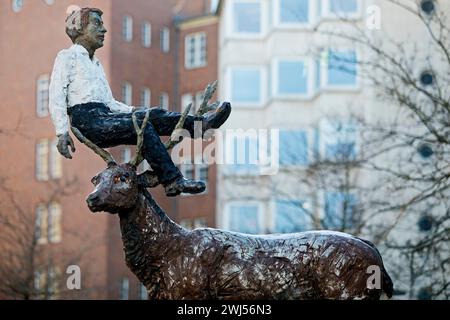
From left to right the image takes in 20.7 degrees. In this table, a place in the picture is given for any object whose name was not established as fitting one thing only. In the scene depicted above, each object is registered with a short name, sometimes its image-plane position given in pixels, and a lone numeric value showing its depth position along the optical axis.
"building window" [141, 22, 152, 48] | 56.80
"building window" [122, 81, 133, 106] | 53.78
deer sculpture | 11.43
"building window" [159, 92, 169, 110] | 58.00
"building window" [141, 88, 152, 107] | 55.91
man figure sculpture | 12.05
